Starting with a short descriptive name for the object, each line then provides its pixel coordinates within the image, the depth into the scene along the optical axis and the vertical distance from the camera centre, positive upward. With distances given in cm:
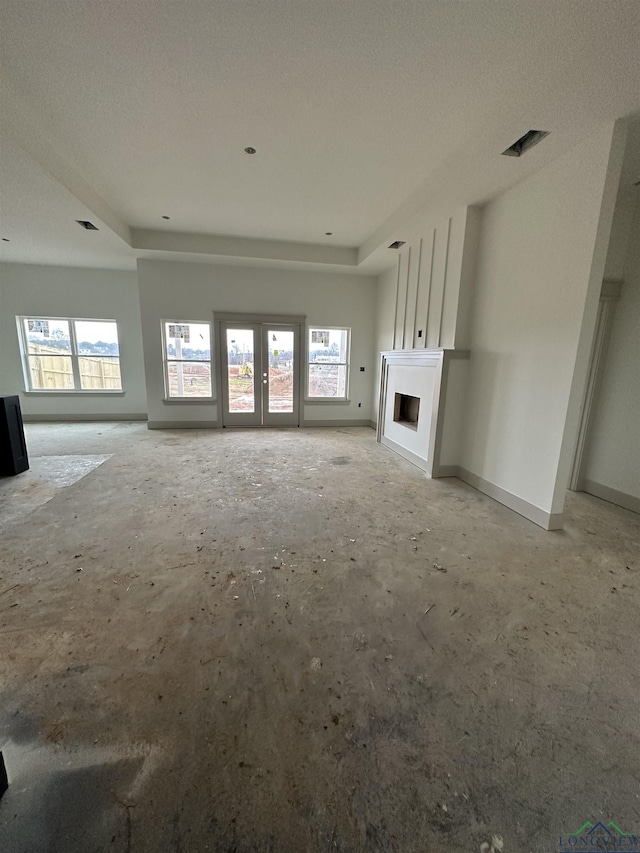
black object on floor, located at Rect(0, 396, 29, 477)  386 -100
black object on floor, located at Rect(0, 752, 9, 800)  107 -134
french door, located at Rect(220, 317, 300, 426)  651 -28
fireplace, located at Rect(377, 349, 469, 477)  403 -50
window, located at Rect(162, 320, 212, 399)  635 -4
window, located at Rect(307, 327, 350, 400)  687 -6
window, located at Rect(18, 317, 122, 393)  678 +1
